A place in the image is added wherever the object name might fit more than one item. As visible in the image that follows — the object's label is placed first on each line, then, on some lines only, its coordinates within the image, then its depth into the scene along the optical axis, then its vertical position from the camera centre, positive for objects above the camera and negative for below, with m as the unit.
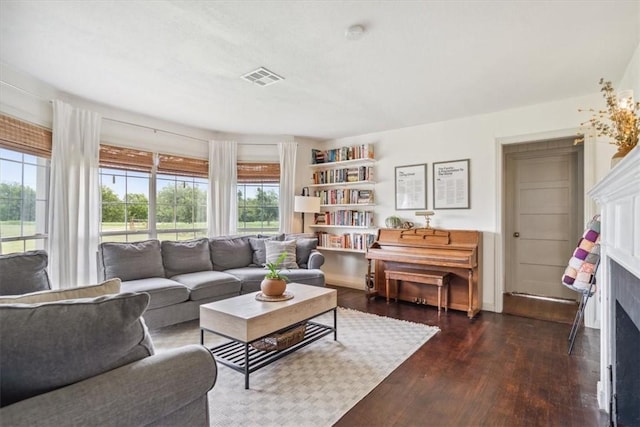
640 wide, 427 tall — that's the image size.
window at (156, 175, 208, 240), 4.41 +0.12
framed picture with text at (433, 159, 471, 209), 4.01 +0.41
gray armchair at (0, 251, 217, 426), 0.86 -0.49
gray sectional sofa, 3.05 -0.62
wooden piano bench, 3.66 -0.74
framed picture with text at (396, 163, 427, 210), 4.35 +0.41
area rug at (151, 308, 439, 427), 1.82 -1.13
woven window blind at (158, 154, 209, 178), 4.32 +0.71
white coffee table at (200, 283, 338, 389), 2.16 -0.78
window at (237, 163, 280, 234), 5.02 +0.30
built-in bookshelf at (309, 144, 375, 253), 4.77 +0.31
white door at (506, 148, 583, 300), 4.28 -0.03
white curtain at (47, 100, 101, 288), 3.18 +0.19
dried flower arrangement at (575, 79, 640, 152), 1.71 +0.51
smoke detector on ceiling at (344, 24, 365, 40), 2.07 +1.23
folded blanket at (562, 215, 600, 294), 2.62 -0.37
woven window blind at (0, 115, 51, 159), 2.72 +0.72
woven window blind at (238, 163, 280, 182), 4.99 +0.70
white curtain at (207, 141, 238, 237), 4.75 +0.41
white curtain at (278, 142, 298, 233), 5.01 +0.55
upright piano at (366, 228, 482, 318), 3.63 -0.51
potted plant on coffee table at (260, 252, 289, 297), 2.60 -0.57
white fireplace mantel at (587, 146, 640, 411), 1.12 -0.06
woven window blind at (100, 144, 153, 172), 3.72 +0.71
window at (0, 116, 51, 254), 2.81 +0.30
